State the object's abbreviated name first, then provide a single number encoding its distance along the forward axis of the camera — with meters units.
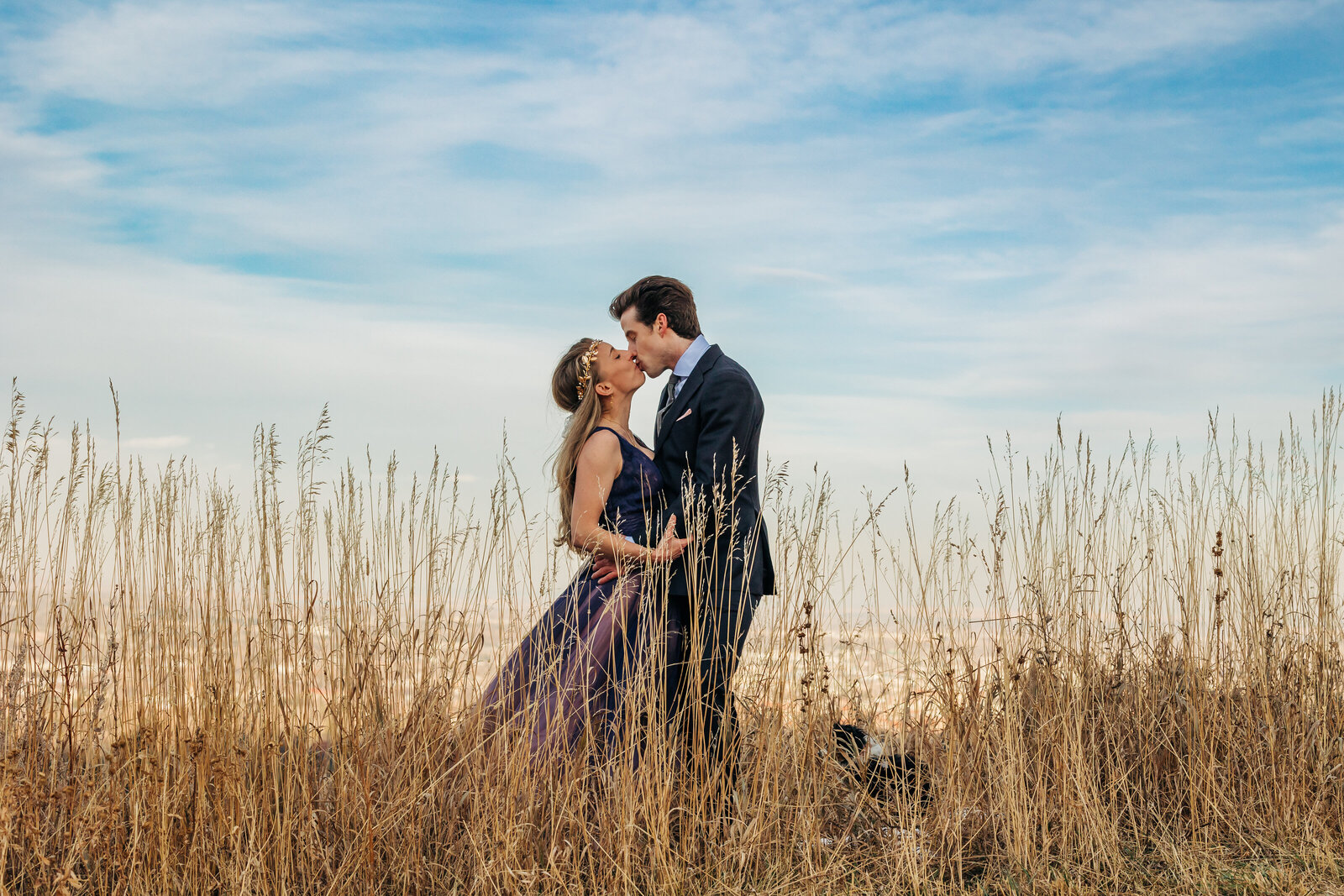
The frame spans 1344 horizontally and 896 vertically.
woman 2.70
